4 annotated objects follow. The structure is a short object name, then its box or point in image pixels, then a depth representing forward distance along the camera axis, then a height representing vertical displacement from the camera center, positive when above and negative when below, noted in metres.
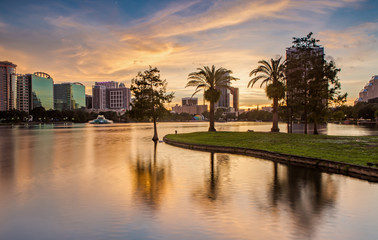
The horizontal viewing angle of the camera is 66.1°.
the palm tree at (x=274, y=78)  46.16 +6.53
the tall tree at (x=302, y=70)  44.22 +7.23
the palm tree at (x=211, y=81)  50.06 +6.26
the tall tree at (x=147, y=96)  42.97 +3.11
